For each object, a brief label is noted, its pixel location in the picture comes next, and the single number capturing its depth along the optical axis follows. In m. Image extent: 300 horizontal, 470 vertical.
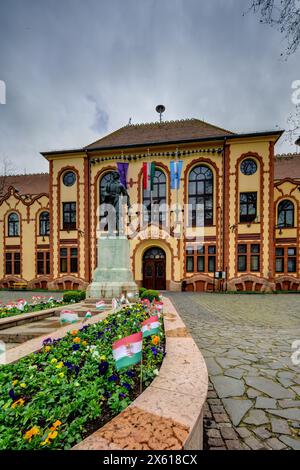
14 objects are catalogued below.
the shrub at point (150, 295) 9.15
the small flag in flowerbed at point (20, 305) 6.72
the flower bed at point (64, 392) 1.57
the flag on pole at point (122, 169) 15.36
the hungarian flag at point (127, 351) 1.98
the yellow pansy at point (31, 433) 1.43
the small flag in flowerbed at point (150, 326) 2.84
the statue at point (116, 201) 10.12
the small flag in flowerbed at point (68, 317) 5.16
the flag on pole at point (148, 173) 15.99
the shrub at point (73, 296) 9.19
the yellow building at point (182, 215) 17.39
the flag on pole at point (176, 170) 16.52
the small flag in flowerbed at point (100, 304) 6.65
